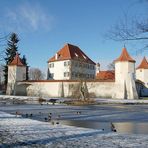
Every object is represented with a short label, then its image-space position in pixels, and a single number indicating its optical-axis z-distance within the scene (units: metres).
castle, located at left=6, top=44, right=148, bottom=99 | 38.83
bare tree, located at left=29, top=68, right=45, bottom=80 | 78.70
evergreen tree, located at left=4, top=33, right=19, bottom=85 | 49.74
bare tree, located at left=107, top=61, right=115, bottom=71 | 59.45
